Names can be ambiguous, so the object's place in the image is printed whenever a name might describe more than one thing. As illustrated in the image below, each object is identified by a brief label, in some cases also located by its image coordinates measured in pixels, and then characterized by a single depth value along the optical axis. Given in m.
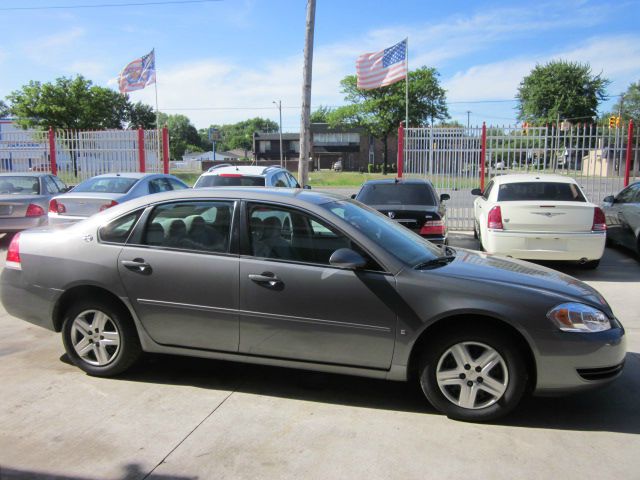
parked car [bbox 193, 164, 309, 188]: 9.29
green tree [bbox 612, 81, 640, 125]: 69.19
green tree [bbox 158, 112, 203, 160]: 117.00
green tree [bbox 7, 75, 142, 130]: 36.38
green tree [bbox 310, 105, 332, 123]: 109.44
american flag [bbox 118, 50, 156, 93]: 25.72
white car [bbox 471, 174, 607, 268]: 8.05
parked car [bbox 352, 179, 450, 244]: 8.25
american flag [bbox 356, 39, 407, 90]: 17.81
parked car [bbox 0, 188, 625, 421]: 3.57
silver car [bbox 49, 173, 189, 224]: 9.56
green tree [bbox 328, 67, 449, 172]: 67.25
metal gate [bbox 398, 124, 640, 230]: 13.34
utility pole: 12.03
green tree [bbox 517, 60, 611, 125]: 47.03
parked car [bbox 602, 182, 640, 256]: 9.45
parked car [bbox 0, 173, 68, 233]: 10.59
